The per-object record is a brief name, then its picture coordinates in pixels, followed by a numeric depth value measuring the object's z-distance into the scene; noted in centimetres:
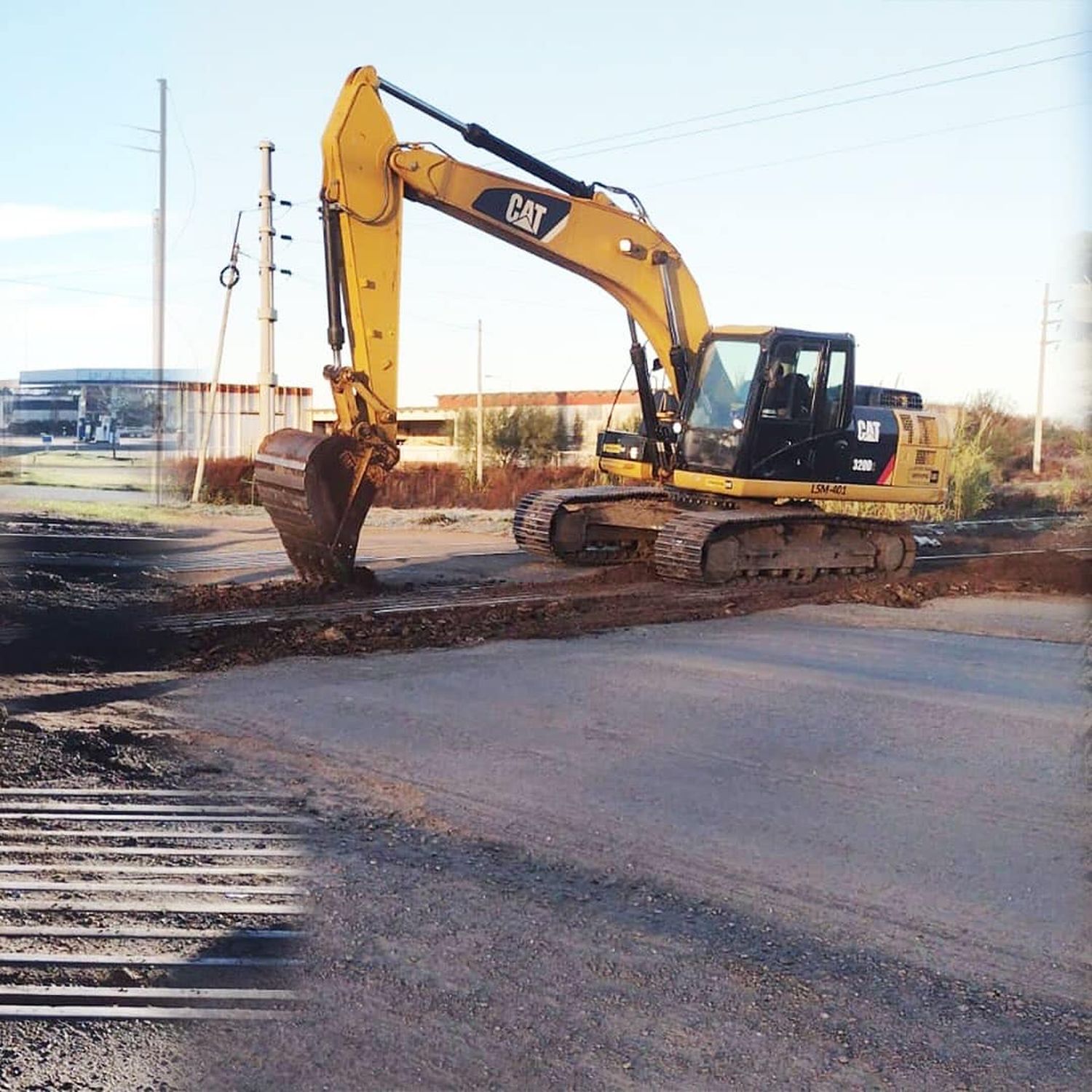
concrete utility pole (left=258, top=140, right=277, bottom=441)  2480
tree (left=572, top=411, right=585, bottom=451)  4141
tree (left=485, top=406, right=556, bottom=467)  4025
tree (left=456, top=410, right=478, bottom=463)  4028
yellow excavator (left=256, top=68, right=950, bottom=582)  1282
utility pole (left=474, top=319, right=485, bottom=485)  3662
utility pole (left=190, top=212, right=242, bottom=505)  2350
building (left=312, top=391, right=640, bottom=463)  4072
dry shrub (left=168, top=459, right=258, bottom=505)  2731
